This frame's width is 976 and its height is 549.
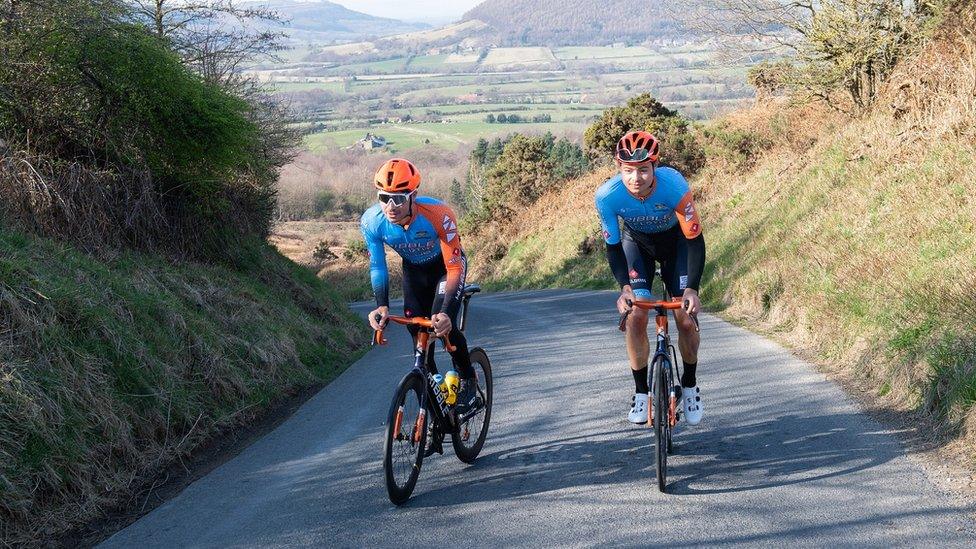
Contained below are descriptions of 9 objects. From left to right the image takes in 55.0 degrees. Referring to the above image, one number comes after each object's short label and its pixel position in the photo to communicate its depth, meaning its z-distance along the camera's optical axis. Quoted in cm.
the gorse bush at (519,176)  4872
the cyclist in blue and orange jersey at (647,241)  632
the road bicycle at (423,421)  594
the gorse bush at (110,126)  1114
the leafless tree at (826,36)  1928
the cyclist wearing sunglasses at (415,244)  628
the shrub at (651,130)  3391
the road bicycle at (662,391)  583
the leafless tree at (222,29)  1925
